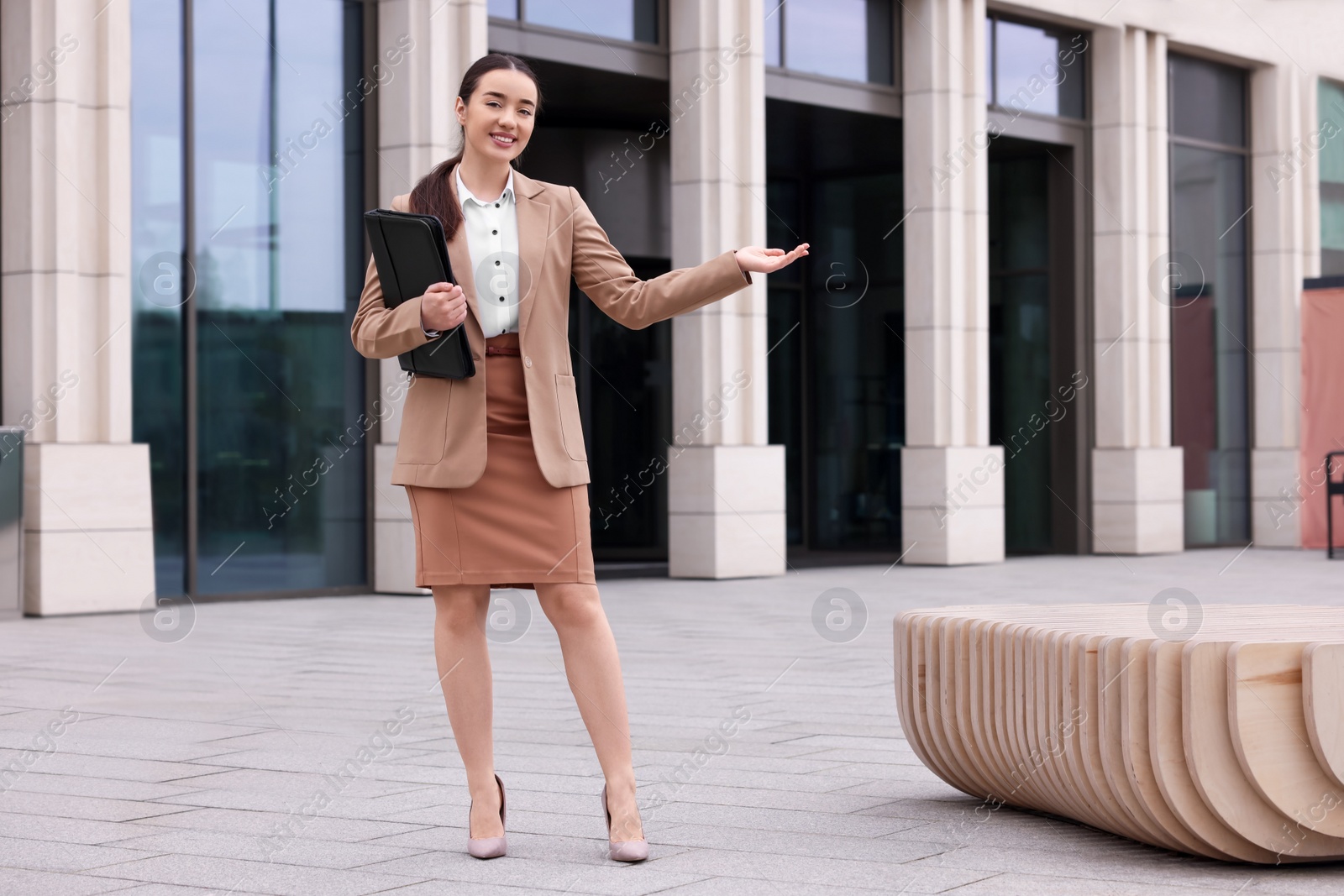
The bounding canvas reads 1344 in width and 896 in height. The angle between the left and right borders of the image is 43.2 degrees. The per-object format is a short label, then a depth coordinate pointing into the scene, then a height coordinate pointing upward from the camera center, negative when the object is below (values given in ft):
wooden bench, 11.85 -2.05
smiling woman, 13.33 +0.01
